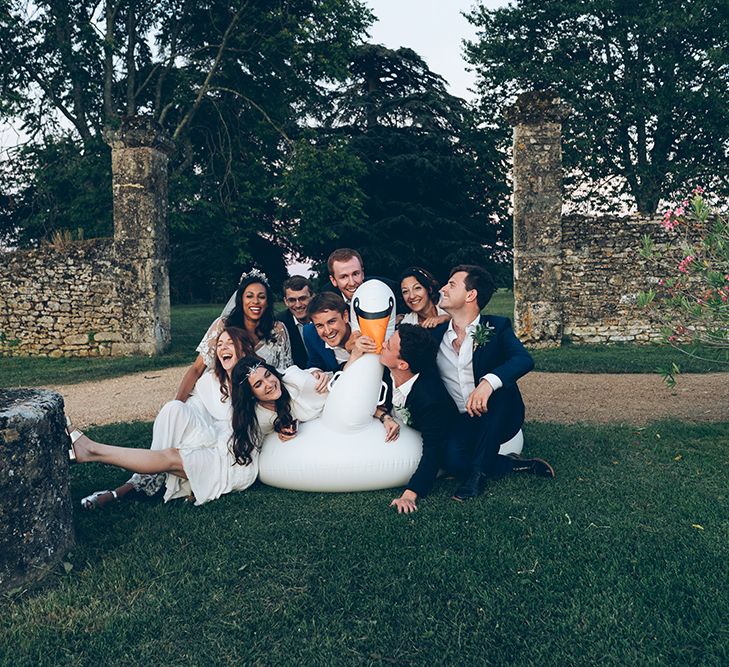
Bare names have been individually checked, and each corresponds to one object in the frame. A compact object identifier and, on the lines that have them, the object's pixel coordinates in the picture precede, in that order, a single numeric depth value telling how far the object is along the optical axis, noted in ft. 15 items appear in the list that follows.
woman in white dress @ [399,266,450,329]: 16.71
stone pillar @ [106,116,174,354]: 40.86
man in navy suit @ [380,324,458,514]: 13.46
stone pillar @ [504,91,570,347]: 39.50
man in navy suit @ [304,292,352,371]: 14.82
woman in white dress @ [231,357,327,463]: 13.46
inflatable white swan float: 13.61
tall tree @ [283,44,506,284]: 70.69
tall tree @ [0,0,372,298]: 54.85
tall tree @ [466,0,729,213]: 63.41
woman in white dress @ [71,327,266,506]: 12.51
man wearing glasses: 18.12
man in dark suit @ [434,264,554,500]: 14.06
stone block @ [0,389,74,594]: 9.73
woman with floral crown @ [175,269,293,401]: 16.28
